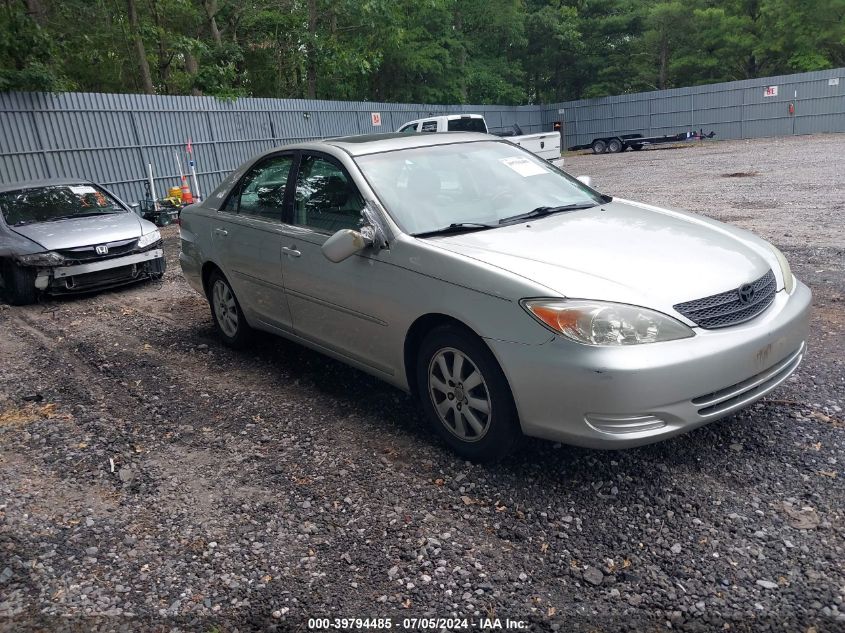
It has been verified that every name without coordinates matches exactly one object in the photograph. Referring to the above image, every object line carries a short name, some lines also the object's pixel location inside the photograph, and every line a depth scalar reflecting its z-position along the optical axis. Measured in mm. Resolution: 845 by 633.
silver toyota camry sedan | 2939
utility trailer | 29906
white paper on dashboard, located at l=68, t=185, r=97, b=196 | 9152
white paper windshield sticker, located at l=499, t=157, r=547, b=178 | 4508
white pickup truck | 18406
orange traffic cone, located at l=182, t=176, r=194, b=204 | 15316
